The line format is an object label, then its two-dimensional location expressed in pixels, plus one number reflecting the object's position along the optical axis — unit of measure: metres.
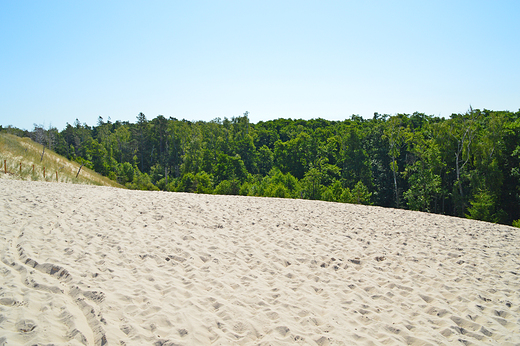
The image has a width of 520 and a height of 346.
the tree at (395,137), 36.78
